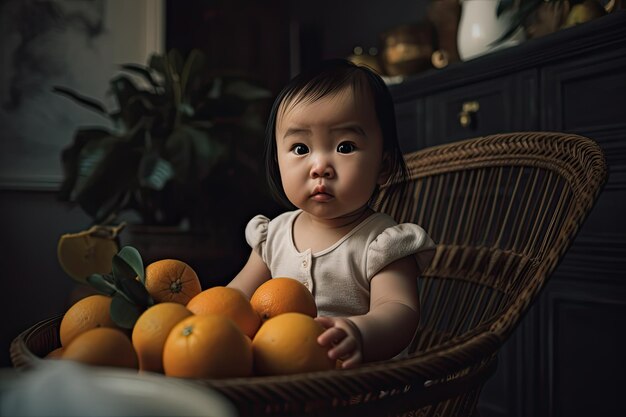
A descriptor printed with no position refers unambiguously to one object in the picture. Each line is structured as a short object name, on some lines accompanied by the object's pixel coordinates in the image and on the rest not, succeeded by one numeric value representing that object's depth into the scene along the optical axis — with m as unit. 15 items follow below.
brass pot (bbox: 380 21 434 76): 1.87
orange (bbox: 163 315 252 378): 0.52
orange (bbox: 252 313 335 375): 0.55
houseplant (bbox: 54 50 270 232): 2.03
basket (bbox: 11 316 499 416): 0.46
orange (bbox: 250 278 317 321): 0.67
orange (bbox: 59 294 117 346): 0.64
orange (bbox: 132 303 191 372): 0.58
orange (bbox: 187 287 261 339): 0.63
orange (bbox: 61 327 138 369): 0.53
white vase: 1.53
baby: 0.81
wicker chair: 0.48
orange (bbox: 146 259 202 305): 0.71
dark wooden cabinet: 1.15
